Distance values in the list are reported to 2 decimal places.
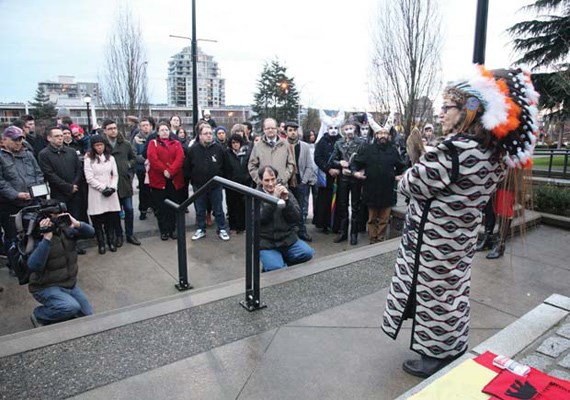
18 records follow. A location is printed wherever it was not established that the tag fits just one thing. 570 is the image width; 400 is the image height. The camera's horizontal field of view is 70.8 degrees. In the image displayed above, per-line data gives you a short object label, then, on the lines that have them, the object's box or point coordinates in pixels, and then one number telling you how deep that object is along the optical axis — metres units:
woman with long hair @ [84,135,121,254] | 5.65
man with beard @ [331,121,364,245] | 6.36
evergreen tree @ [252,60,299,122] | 37.88
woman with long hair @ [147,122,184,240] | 6.24
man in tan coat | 6.15
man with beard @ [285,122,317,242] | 6.67
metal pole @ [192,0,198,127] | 11.90
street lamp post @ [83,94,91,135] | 19.15
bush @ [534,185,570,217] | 6.56
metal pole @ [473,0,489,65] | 4.57
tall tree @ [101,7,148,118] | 18.28
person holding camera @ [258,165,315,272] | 4.09
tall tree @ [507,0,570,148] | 16.95
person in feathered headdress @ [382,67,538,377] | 2.12
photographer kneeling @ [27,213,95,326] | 3.35
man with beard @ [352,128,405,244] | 5.78
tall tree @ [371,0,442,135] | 12.25
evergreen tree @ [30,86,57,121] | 45.19
